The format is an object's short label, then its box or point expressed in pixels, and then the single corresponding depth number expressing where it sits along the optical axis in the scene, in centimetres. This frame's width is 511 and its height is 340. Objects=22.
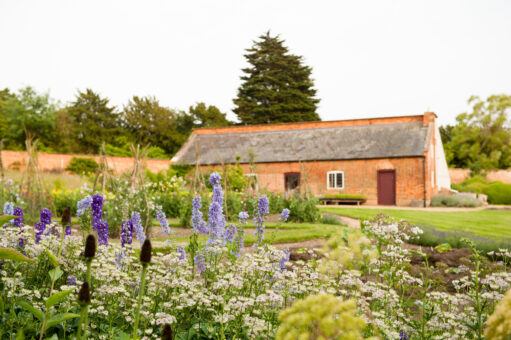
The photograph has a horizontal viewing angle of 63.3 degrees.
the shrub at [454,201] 2292
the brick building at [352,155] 2516
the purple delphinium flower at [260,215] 479
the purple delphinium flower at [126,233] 448
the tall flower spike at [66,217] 236
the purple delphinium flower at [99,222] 416
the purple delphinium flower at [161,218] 467
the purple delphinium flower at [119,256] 387
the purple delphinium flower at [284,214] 499
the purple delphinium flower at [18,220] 464
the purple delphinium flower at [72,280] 353
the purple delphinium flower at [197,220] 442
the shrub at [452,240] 759
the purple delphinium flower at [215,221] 432
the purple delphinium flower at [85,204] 442
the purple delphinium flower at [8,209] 516
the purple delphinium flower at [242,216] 467
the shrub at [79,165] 2928
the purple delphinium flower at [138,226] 455
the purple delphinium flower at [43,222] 454
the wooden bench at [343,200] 2533
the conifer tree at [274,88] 4719
